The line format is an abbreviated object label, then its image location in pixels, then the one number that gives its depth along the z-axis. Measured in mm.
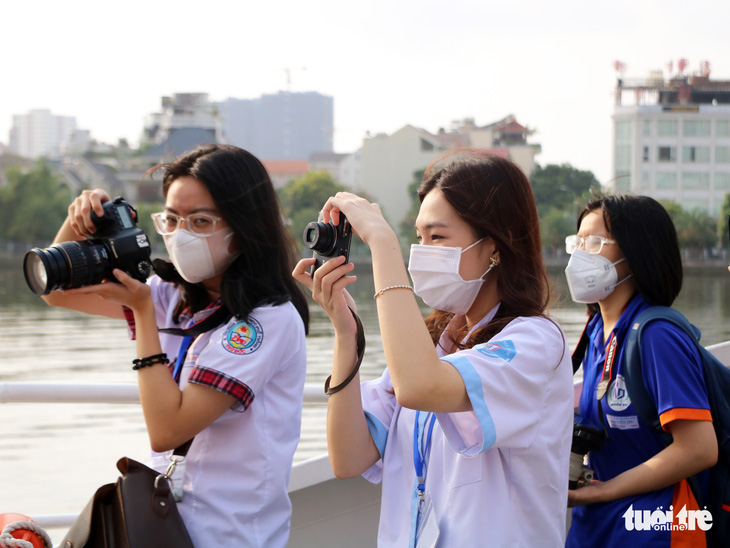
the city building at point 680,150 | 46438
